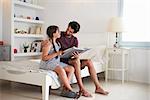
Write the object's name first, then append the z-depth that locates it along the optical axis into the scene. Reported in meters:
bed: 2.87
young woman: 3.00
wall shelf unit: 4.71
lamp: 4.32
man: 3.26
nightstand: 4.30
